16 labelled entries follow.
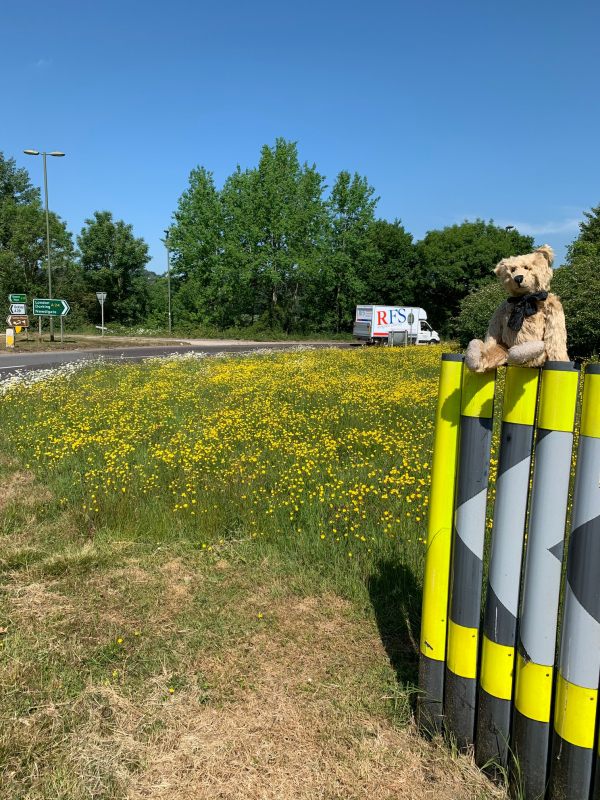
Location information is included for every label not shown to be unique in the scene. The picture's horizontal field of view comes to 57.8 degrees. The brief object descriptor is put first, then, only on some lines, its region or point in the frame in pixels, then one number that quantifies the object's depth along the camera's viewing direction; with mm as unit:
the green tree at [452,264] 48438
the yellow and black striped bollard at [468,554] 2090
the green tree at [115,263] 52344
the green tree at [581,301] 15203
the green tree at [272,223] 45188
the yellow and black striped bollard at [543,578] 1835
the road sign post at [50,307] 26500
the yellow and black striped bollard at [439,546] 2189
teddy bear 2043
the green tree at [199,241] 47156
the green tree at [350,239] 47938
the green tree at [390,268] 49094
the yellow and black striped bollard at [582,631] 1746
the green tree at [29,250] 45875
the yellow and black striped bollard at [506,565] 1955
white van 37000
